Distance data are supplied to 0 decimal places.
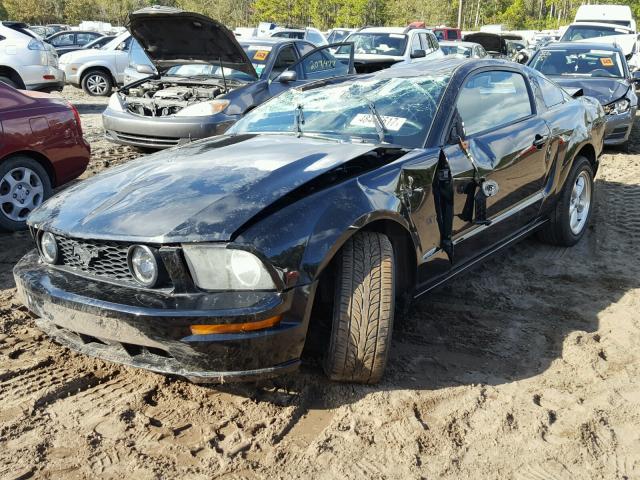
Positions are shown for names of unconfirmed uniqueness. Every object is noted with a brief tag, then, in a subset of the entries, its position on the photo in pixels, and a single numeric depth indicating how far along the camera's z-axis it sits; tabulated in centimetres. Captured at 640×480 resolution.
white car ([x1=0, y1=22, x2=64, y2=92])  1091
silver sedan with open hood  718
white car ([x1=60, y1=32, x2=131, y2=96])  1479
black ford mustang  247
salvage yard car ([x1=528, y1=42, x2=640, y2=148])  840
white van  2136
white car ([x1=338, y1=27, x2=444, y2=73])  1377
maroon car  518
